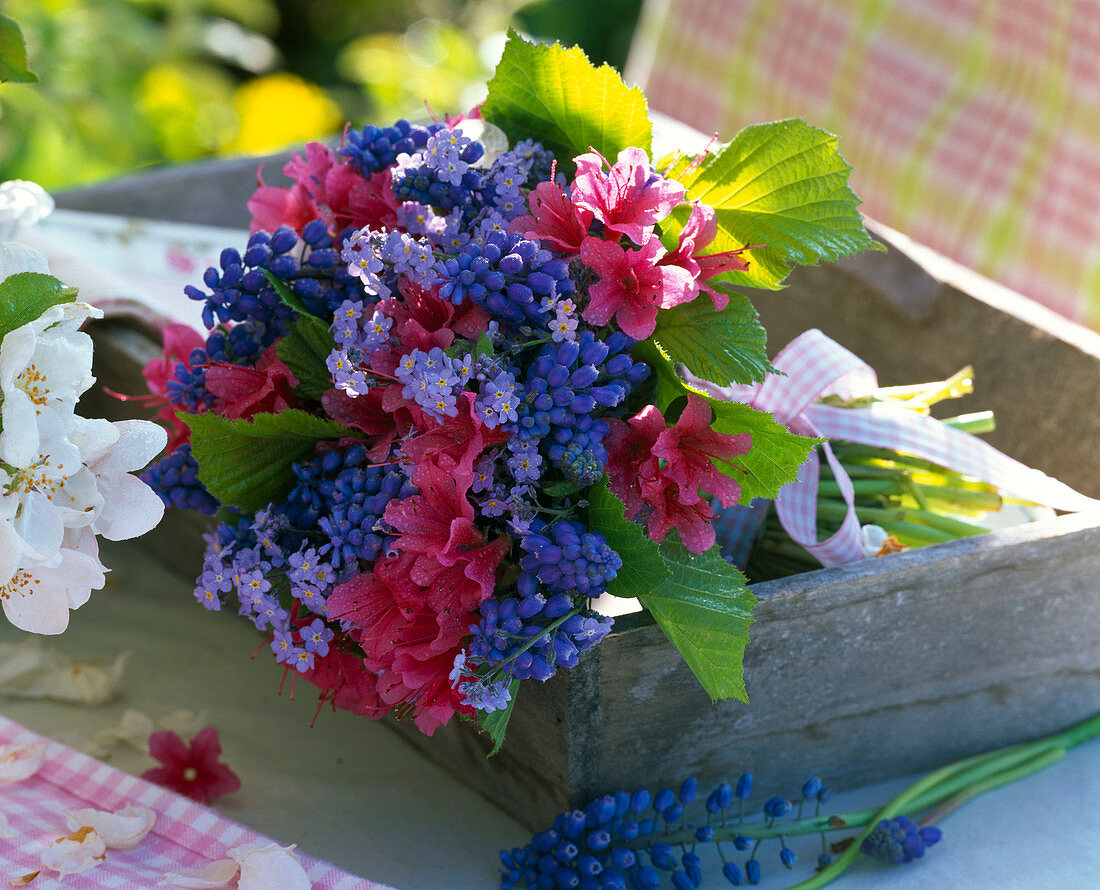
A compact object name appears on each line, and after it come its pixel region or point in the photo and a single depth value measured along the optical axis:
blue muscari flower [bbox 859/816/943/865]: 1.02
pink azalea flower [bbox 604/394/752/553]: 0.94
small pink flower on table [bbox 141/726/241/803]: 1.06
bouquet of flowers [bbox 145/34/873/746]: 0.93
